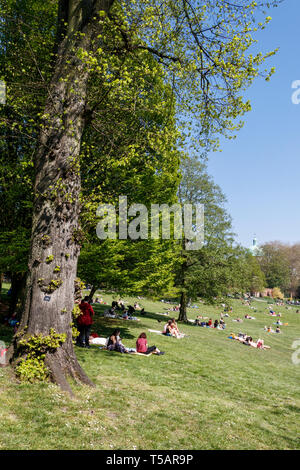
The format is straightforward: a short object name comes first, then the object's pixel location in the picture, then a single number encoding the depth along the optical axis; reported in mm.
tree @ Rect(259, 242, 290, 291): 108875
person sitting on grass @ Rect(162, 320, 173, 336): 20875
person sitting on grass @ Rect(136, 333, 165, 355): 13539
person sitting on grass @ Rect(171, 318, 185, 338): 20938
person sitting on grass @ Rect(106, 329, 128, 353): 13141
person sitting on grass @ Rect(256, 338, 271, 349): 24552
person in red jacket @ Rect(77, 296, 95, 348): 12584
